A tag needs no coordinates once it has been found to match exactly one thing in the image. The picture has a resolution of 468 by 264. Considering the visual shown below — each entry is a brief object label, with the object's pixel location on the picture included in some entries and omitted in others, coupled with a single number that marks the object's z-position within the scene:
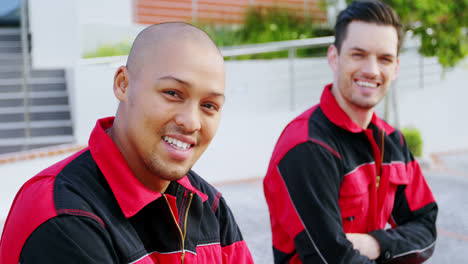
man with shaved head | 1.03
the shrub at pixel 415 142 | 7.39
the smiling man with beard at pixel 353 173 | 1.84
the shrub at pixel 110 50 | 7.72
